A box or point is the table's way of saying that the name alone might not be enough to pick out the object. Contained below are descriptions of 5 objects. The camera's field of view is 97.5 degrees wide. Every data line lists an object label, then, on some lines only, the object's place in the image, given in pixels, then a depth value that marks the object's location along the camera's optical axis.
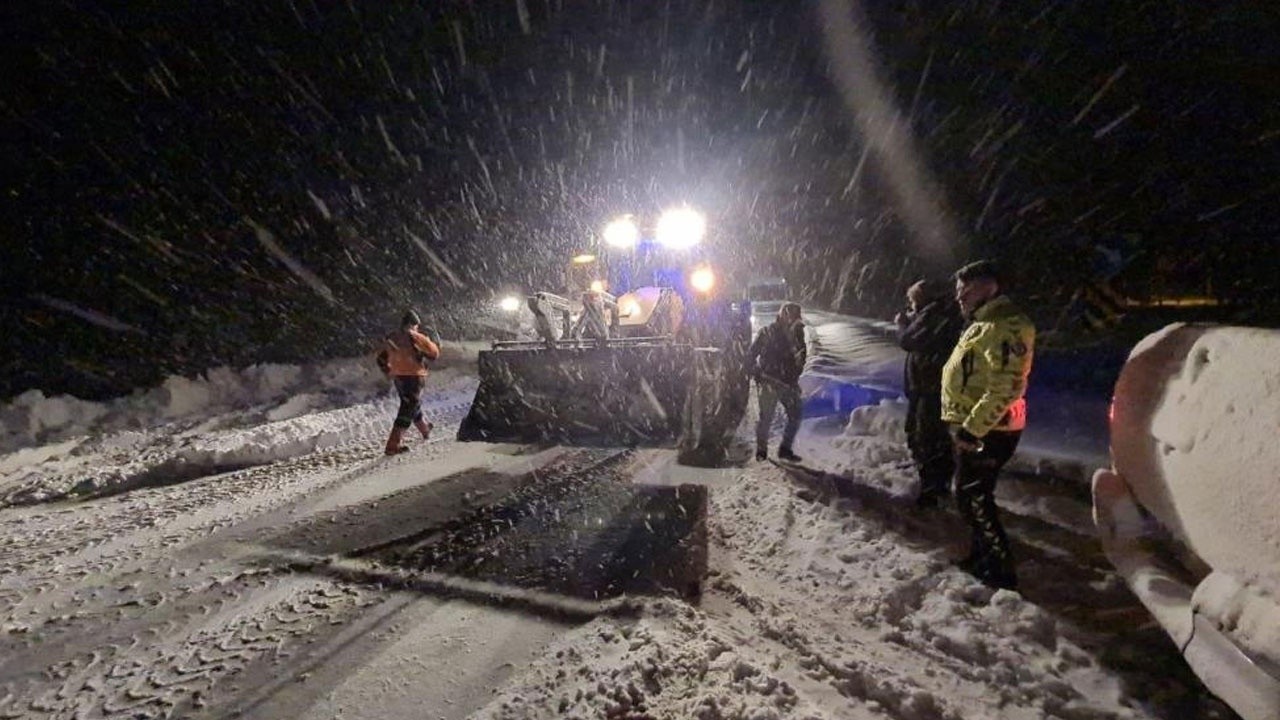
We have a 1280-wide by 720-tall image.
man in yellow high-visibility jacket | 3.15
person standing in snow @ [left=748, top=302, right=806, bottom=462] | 6.44
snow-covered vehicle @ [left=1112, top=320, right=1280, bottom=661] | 1.82
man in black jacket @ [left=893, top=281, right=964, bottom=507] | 4.71
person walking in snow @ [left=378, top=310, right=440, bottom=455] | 7.39
